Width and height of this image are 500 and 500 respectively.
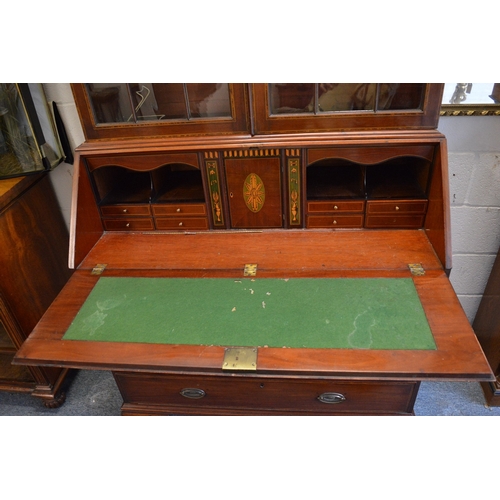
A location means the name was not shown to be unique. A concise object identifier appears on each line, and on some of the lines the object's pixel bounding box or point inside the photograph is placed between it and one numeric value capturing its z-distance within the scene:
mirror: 1.56
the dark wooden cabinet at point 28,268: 1.66
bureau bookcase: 1.13
